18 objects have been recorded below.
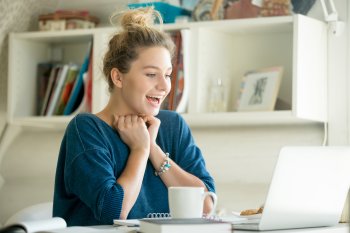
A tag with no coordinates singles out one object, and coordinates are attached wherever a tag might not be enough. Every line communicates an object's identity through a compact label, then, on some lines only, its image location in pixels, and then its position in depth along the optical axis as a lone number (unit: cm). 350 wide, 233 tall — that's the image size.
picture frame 318
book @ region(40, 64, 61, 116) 376
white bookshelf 310
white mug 171
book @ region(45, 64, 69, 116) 369
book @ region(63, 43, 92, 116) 359
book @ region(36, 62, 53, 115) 383
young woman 208
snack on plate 211
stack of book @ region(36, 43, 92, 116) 359
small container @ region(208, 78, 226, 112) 330
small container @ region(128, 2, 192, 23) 340
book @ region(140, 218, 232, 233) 148
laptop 170
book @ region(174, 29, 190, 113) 329
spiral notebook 171
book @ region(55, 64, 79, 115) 367
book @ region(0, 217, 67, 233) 139
